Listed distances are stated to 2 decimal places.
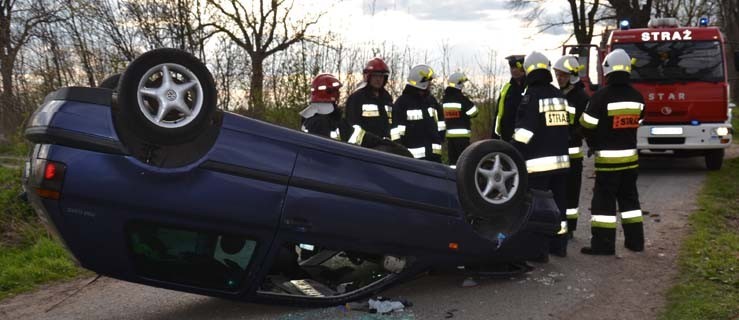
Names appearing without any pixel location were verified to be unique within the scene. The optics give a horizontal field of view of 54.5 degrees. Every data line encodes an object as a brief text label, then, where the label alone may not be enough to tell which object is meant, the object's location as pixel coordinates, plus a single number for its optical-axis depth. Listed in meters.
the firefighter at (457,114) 9.91
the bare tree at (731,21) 27.84
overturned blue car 3.57
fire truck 11.44
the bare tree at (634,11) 22.94
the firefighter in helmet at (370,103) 7.41
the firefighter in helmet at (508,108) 6.69
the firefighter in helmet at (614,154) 6.21
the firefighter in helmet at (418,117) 7.74
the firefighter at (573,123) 7.00
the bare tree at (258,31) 11.48
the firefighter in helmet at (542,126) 5.83
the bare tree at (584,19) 29.55
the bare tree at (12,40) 9.98
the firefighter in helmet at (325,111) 5.65
